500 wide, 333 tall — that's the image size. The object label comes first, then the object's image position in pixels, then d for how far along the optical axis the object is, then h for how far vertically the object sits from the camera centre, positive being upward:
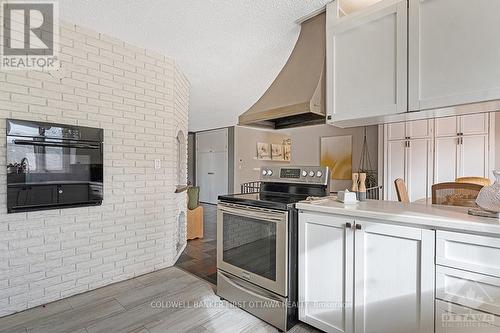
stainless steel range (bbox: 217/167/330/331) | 1.74 -0.61
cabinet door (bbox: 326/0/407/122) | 1.60 +0.74
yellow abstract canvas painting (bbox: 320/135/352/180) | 4.95 +0.21
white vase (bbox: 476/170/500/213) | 1.23 -0.16
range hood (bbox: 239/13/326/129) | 1.93 +0.66
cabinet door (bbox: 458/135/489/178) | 3.08 +0.12
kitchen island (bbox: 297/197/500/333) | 1.14 -0.56
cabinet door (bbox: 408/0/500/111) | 1.30 +0.65
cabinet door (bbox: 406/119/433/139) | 3.50 +0.53
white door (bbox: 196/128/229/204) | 7.55 +0.02
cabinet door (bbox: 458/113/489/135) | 3.09 +0.54
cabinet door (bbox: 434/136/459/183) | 3.28 +0.10
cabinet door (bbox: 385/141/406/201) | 3.71 +0.03
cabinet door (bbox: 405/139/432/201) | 3.48 -0.03
